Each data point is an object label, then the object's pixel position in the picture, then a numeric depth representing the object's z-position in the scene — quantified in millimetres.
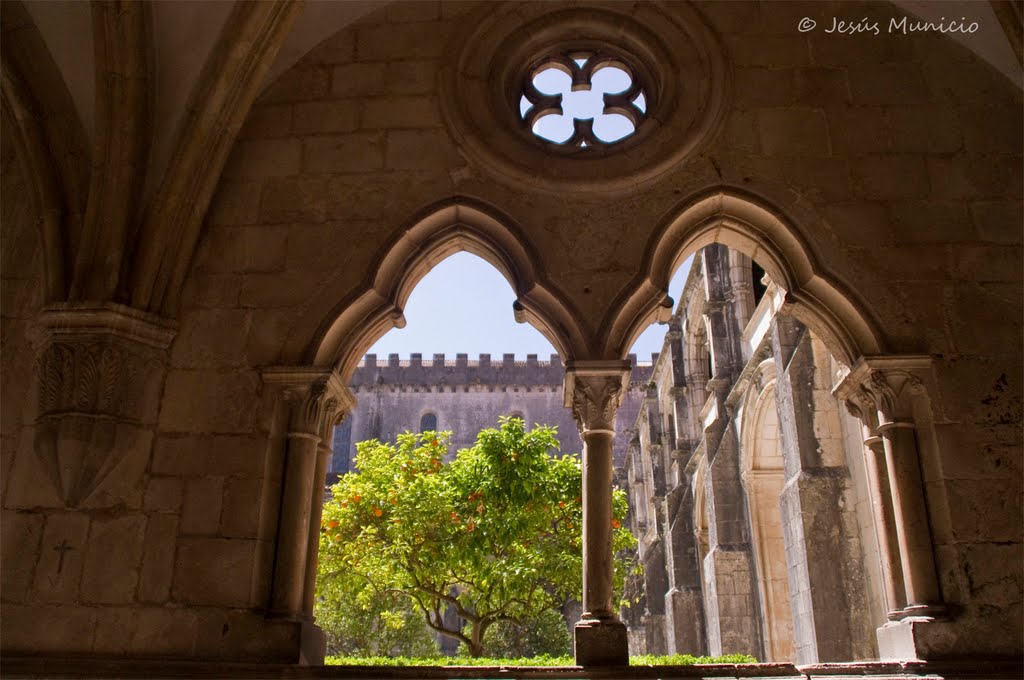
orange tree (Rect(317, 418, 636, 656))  9992
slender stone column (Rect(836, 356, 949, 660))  4328
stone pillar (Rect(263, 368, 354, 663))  4594
